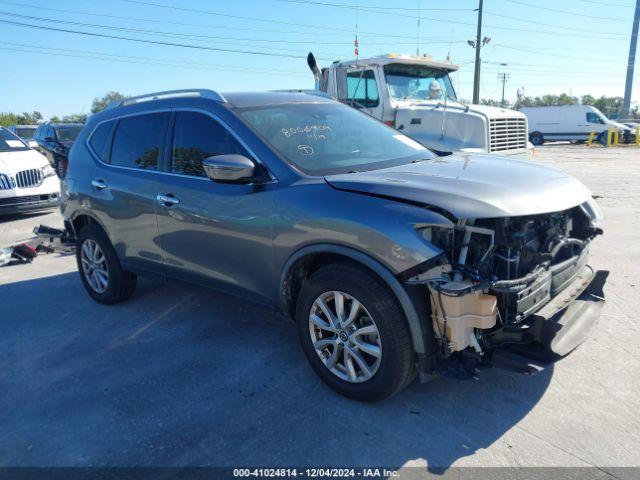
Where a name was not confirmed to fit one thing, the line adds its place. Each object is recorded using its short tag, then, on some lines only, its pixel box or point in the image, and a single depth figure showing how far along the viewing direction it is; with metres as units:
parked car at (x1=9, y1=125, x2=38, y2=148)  21.56
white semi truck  8.20
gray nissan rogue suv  2.79
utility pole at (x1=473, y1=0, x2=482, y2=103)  29.12
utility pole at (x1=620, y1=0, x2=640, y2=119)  47.86
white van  34.50
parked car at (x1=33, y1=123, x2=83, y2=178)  15.12
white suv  9.31
